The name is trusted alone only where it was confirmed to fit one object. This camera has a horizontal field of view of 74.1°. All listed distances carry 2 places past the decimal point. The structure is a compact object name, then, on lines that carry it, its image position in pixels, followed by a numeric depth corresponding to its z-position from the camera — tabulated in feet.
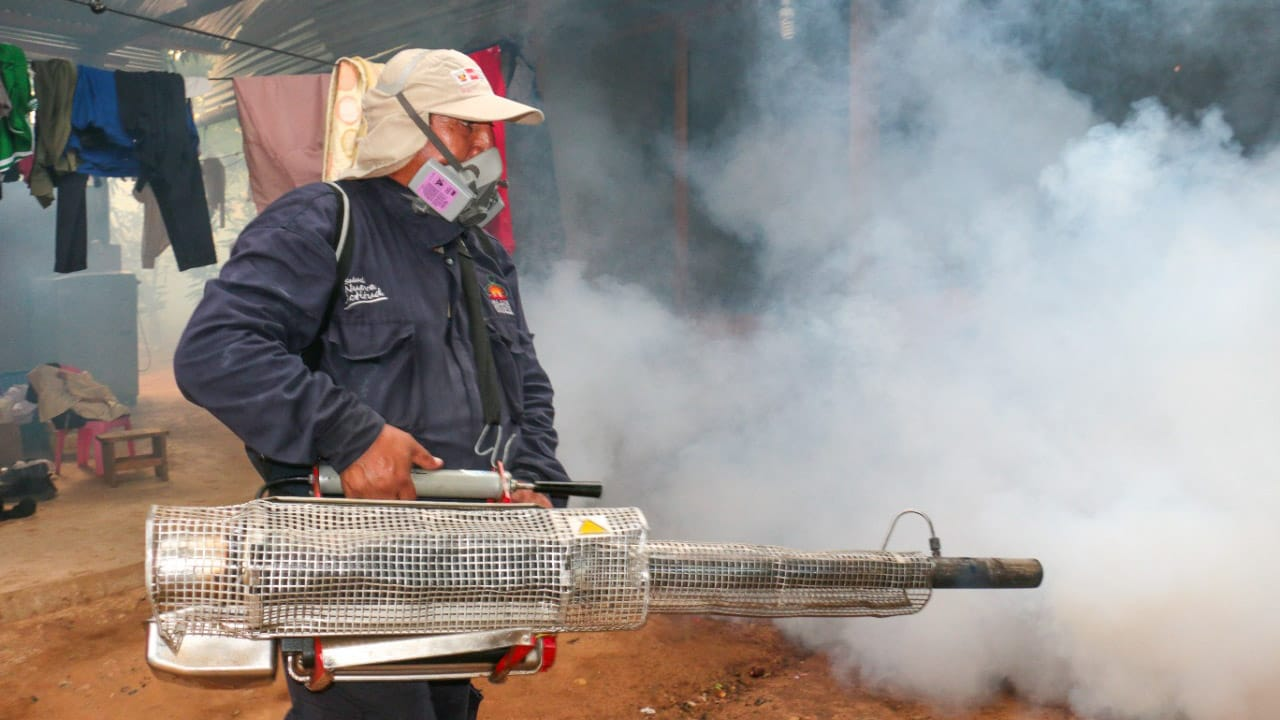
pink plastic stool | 26.50
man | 5.40
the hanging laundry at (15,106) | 16.16
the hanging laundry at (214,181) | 26.73
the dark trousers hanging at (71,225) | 18.83
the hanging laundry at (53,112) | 16.78
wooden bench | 23.99
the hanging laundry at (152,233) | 21.83
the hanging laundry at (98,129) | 17.48
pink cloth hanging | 18.81
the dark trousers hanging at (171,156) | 18.06
